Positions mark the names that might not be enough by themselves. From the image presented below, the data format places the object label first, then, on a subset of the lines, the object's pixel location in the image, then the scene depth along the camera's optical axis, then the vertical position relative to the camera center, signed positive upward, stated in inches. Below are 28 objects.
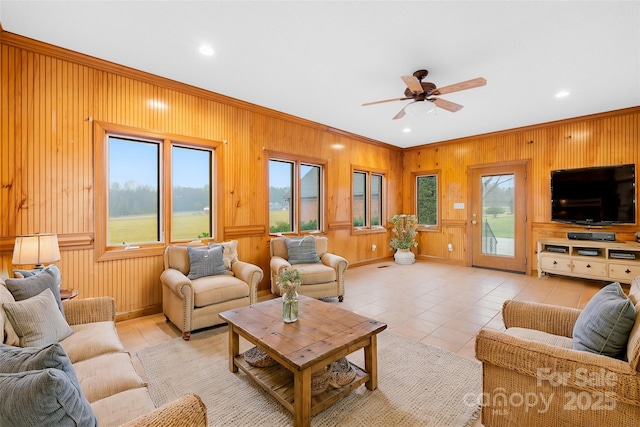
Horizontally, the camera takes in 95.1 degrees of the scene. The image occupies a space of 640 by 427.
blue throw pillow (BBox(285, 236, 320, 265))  170.1 -22.0
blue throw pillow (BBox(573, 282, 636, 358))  57.6 -23.8
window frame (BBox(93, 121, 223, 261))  127.7 +14.8
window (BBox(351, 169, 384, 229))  262.4 +13.2
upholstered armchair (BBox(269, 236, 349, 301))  154.8 -28.7
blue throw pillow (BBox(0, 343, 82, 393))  38.1 -19.2
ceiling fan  116.9 +53.8
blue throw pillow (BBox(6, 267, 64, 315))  74.2 -18.5
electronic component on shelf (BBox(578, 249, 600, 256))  189.2 -27.1
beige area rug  73.5 -51.0
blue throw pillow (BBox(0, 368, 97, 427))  31.7 -20.6
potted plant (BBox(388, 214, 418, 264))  271.0 -23.4
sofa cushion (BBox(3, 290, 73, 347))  63.8 -24.1
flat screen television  185.9 +10.4
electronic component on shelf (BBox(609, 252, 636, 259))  176.4 -27.4
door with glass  232.8 -4.6
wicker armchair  51.9 -33.2
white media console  176.6 -31.0
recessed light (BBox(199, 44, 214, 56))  114.8 +66.0
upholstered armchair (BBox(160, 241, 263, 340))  117.1 -30.1
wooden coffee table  68.6 -33.8
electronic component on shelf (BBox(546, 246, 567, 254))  202.7 -27.0
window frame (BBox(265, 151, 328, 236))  191.1 +20.2
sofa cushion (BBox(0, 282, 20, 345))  60.0 -24.2
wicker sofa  43.6 -32.5
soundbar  186.5 -16.5
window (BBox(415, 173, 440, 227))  284.2 +12.8
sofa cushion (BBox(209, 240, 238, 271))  148.9 -19.7
